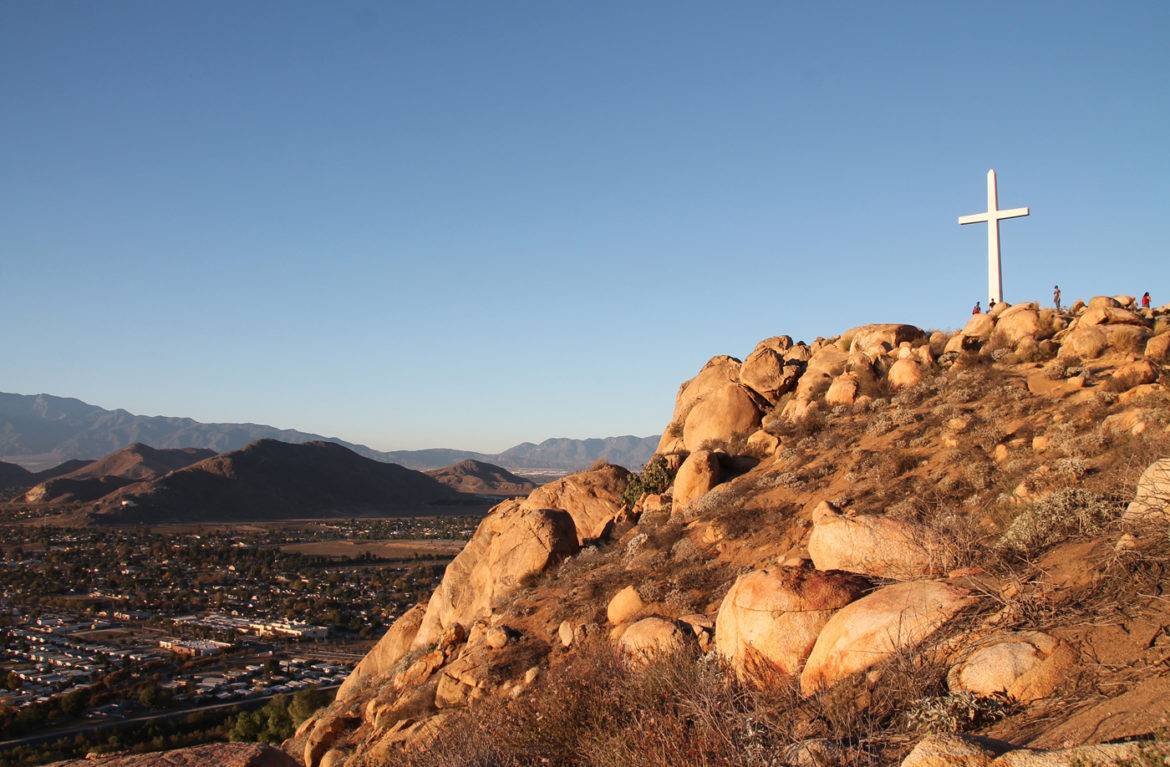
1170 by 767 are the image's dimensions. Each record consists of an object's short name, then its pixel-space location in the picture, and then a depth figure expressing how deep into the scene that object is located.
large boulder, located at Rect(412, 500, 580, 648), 21.19
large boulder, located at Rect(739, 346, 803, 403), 25.33
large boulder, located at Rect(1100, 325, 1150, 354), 19.44
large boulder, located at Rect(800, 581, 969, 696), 7.63
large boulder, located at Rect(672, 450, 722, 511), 20.44
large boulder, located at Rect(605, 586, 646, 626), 14.70
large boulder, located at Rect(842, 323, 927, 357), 25.31
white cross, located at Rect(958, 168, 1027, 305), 25.81
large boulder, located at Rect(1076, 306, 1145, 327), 20.73
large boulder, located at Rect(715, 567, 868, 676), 8.75
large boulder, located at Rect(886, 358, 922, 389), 22.12
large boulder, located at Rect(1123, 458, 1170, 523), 7.86
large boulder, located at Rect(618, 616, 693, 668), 9.21
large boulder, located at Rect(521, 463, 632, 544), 23.61
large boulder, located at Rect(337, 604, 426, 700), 22.91
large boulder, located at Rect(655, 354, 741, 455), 26.75
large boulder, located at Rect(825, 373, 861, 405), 22.36
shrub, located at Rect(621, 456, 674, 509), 23.22
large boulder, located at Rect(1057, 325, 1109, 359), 19.81
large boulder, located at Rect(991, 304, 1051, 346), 22.00
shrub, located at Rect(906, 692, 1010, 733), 6.27
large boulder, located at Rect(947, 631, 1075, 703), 6.48
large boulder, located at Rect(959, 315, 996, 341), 23.53
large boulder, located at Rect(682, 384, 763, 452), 24.31
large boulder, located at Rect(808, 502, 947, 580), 9.39
